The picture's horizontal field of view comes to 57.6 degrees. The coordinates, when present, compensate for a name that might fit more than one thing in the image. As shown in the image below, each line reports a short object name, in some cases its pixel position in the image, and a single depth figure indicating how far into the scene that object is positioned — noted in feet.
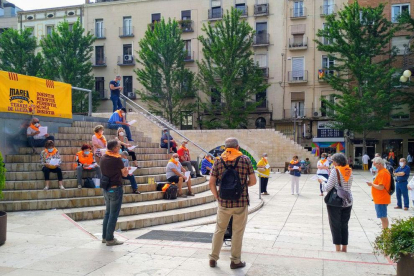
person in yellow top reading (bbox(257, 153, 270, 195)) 49.29
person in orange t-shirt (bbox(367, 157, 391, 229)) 25.17
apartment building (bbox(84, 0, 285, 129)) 122.52
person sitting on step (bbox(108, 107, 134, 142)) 45.24
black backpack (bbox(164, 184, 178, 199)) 35.14
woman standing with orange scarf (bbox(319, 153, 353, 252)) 21.68
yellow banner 35.37
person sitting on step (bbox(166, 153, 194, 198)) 36.50
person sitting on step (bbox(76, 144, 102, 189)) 33.19
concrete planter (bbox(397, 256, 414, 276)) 15.80
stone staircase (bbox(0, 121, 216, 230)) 28.76
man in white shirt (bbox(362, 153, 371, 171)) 101.73
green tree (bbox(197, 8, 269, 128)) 110.63
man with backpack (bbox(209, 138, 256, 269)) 17.44
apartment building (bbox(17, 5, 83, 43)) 135.44
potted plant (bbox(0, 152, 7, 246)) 20.38
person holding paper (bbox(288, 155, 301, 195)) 51.29
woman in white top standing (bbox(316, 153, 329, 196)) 49.14
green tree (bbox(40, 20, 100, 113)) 118.01
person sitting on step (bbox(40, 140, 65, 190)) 31.32
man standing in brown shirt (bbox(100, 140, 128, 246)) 20.54
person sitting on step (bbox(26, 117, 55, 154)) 35.86
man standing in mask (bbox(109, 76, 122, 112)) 46.62
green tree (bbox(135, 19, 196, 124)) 115.55
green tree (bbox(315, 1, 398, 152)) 97.91
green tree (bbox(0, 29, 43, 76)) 119.55
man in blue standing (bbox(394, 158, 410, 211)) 39.68
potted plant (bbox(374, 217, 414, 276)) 15.97
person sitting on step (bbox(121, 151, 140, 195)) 33.73
